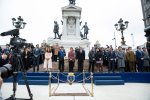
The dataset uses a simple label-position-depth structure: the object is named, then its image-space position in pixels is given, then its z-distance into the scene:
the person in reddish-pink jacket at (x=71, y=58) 6.66
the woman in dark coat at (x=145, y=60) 6.68
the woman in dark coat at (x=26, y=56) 6.80
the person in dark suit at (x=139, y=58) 6.73
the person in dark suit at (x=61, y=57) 6.63
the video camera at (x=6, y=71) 1.83
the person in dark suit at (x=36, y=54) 6.78
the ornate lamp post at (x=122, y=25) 10.64
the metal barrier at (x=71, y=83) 3.85
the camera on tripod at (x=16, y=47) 2.59
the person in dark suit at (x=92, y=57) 6.78
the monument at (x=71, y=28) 12.10
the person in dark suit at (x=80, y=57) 6.82
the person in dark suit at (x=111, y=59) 6.88
